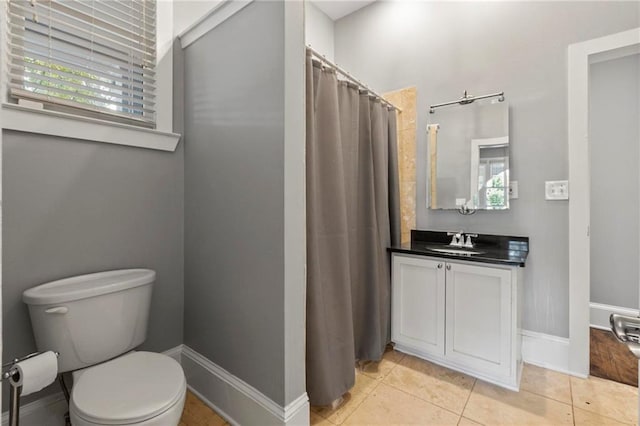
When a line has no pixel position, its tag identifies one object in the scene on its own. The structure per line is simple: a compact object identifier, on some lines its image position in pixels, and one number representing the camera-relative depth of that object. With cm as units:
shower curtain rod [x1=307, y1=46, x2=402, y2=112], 170
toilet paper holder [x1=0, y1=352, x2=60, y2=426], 107
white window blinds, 151
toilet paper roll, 110
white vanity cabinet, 186
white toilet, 118
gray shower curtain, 167
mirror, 226
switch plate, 203
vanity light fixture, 226
